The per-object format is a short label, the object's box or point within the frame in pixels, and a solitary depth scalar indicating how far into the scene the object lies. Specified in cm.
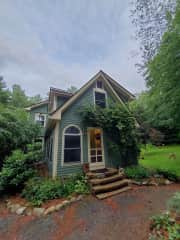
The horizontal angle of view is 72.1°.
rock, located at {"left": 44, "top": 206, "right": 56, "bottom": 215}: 414
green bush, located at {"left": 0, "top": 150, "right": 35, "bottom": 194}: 570
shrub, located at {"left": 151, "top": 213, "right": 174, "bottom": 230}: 281
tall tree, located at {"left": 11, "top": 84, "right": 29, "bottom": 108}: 2692
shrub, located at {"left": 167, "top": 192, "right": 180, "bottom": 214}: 279
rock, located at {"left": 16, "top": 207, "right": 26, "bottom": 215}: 438
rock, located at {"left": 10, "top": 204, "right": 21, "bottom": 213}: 462
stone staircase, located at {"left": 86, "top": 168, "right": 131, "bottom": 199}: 515
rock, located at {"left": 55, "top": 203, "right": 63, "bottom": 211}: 429
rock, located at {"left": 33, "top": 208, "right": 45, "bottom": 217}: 412
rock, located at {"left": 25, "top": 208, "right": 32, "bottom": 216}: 425
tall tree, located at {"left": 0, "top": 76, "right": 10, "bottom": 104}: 2203
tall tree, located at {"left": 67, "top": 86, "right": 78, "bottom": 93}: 3749
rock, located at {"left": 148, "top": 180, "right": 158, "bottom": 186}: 624
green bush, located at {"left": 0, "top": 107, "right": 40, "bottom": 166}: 833
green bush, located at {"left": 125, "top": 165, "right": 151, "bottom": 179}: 673
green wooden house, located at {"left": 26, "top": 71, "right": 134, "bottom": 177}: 633
